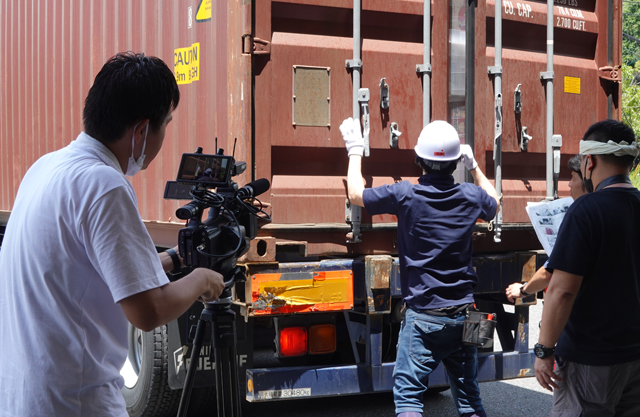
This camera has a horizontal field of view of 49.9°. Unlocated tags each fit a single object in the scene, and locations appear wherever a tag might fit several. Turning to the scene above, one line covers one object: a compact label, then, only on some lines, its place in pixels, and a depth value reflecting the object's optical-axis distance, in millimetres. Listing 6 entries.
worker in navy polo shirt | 3406
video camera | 2203
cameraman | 1629
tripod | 2465
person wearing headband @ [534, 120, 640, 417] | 2637
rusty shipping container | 3576
